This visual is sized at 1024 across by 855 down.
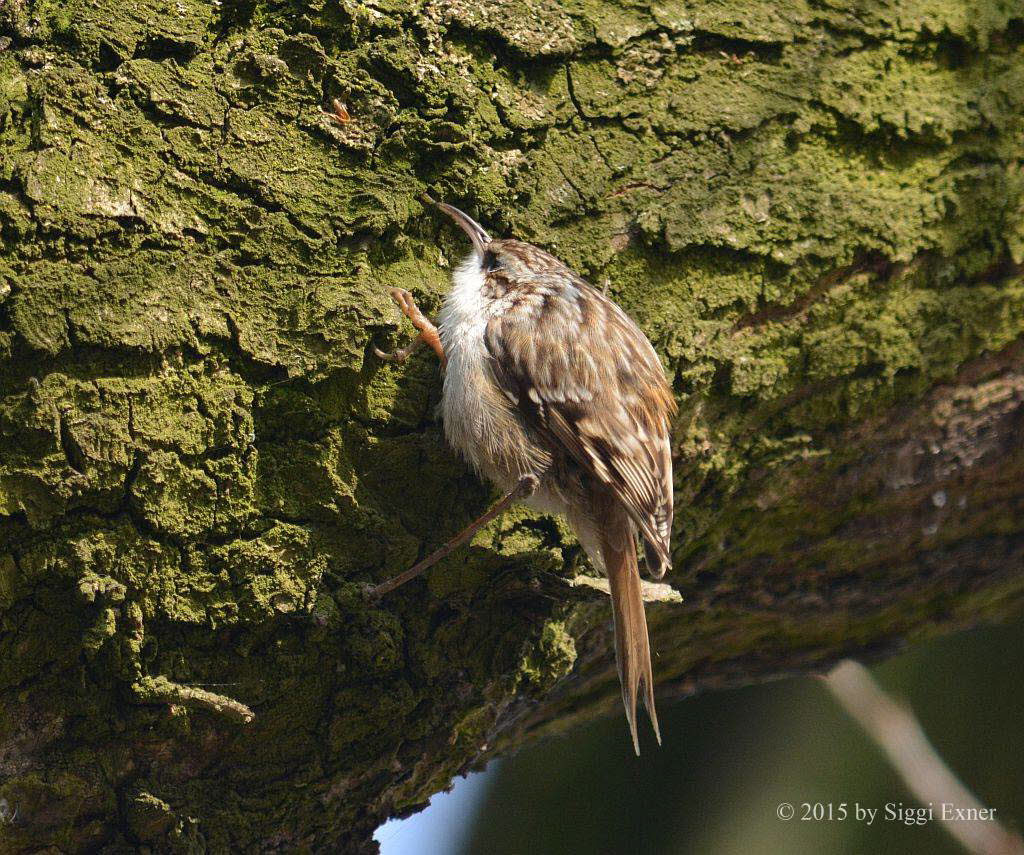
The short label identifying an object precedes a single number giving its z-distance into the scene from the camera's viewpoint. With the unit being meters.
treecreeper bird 4.51
